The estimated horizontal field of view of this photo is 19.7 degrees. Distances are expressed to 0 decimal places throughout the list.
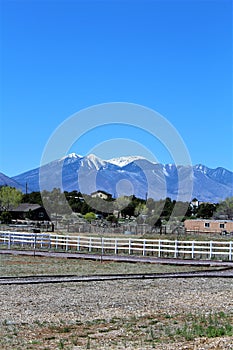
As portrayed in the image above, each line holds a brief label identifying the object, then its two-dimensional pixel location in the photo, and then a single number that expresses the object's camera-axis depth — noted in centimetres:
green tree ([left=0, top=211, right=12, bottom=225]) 9774
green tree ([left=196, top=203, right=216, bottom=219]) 14264
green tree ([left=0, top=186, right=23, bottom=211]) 12700
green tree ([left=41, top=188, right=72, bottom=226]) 12812
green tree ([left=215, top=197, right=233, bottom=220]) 14261
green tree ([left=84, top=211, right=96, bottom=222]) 10939
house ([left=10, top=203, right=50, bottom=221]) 12114
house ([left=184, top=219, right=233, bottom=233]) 8994
